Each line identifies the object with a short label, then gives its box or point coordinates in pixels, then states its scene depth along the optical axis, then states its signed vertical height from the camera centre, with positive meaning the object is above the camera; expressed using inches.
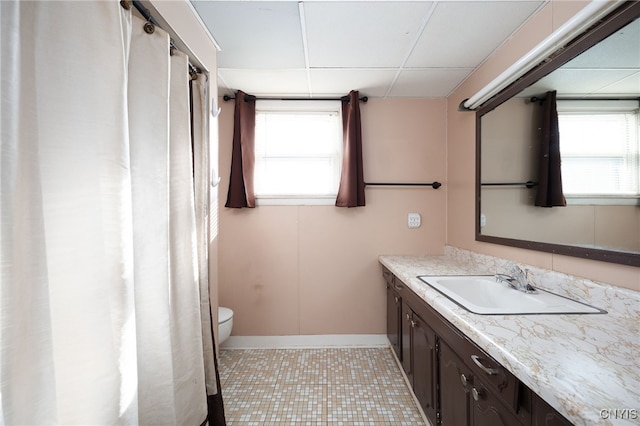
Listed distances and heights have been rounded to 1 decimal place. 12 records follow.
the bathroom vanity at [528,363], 21.9 -16.6
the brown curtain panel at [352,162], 88.7 +15.4
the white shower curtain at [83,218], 22.9 -0.6
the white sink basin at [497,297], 39.2 -17.4
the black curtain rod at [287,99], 91.1 +39.7
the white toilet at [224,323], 76.7 -34.5
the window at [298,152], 94.4 +20.8
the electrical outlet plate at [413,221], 94.0 -5.8
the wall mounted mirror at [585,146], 36.3 +9.8
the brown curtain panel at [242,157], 89.7 +18.4
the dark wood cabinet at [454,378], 27.5 -26.0
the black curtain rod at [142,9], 35.2 +31.4
